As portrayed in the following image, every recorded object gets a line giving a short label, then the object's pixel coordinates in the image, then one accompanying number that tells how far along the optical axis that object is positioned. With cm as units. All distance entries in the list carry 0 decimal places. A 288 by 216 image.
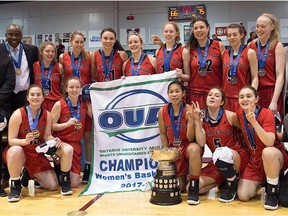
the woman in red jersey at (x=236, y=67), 414
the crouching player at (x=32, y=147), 396
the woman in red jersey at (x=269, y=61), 408
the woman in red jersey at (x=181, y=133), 382
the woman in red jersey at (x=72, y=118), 433
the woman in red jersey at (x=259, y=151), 353
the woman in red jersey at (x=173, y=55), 438
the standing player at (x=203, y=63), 432
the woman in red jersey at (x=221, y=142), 377
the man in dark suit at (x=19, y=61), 467
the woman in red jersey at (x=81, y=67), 468
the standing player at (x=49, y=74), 464
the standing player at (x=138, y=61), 446
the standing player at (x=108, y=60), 463
